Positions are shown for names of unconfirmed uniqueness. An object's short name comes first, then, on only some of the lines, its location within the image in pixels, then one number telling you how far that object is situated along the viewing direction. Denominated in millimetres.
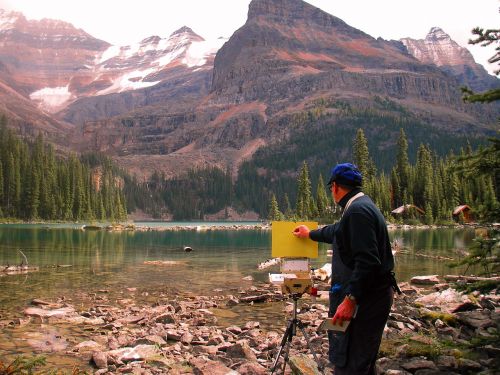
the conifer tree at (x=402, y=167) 116875
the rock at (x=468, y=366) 8234
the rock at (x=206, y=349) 11895
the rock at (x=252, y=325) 14873
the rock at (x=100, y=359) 10922
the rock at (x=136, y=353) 11250
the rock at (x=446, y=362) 8562
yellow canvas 7914
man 6246
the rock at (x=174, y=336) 13545
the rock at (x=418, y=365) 8718
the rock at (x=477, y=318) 11259
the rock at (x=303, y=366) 8680
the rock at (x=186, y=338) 13113
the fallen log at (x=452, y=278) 21953
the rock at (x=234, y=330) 14383
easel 8109
